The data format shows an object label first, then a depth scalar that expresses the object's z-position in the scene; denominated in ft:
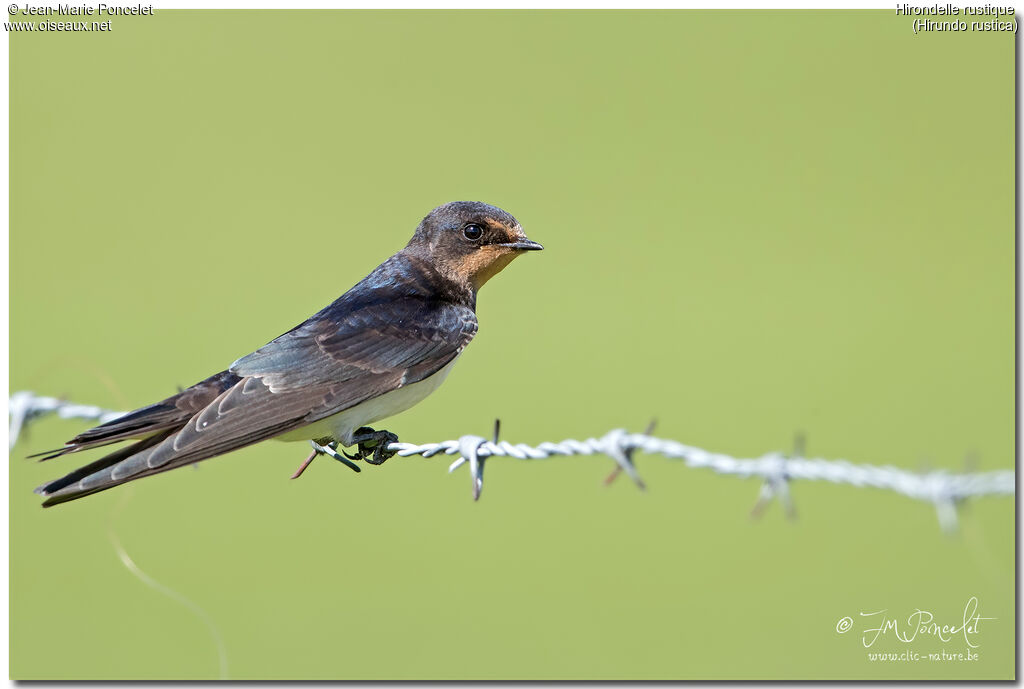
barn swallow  22.45
